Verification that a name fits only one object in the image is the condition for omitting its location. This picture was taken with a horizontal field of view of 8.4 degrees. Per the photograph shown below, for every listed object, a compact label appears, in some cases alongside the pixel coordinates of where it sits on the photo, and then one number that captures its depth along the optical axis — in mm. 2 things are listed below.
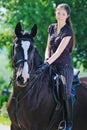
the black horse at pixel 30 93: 10101
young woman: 10787
